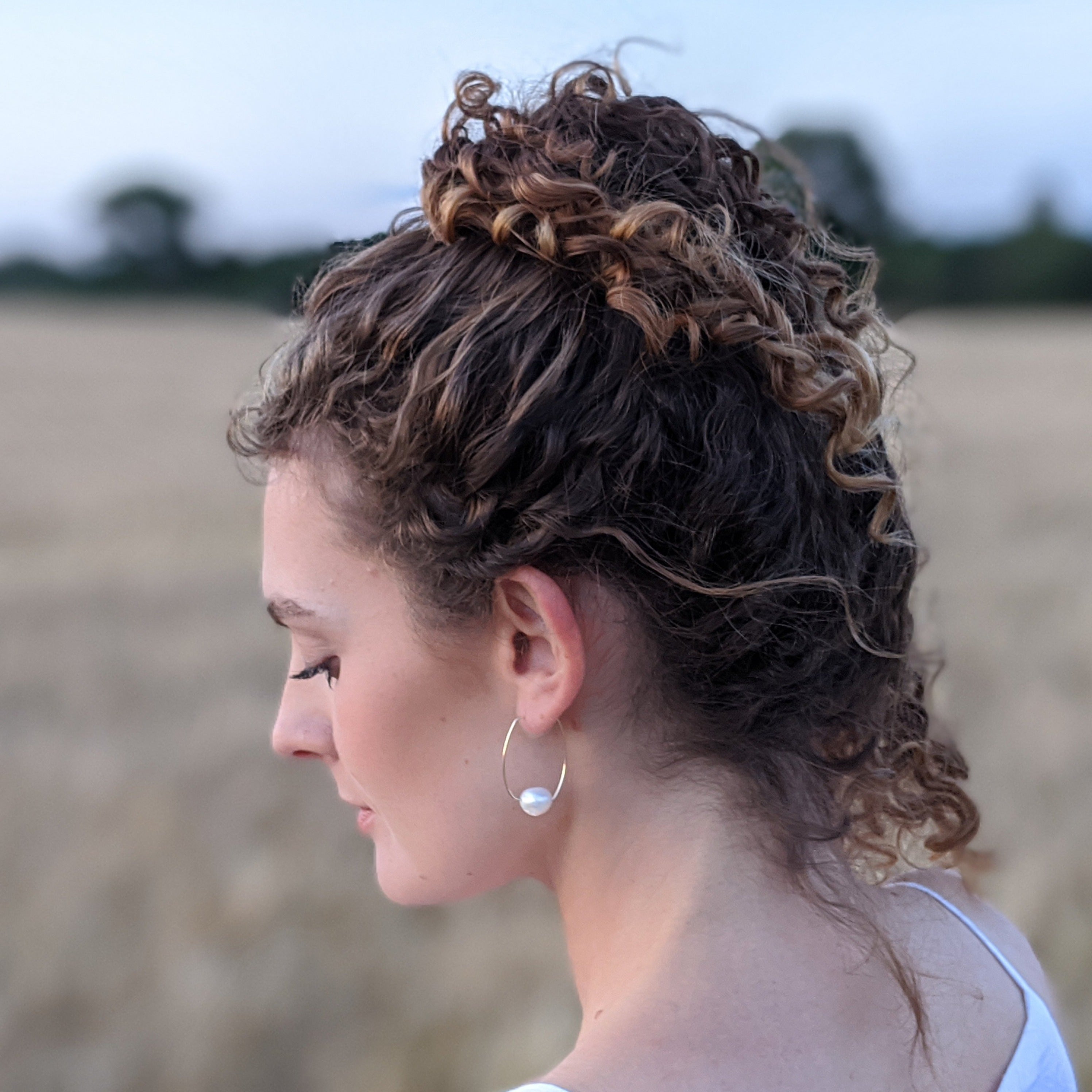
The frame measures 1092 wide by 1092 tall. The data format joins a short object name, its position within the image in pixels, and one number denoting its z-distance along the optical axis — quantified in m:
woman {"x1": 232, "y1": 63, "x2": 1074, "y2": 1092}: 0.88
